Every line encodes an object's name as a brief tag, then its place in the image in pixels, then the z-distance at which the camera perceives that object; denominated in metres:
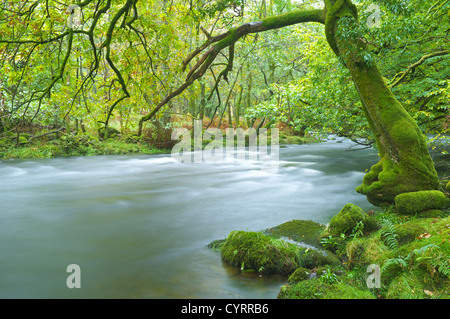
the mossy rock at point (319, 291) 3.53
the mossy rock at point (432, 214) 5.53
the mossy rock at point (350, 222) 5.40
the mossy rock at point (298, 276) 4.14
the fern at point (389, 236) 4.54
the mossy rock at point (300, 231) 5.52
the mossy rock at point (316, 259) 4.65
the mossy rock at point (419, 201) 5.73
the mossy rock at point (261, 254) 4.60
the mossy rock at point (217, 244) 5.76
